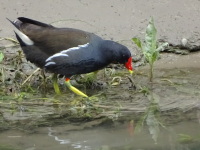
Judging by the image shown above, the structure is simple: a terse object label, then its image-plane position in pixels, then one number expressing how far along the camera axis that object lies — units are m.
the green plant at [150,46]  14.29
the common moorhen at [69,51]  13.37
